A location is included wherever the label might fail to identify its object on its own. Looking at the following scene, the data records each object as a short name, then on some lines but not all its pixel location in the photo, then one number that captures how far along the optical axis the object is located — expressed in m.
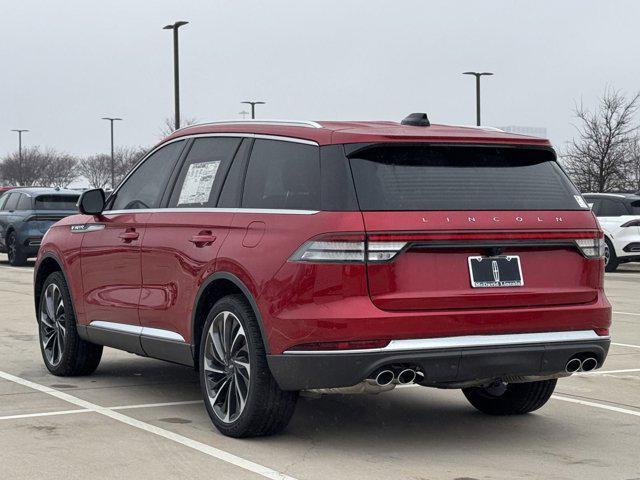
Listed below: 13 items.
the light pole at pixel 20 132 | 91.48
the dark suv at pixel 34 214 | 26.41
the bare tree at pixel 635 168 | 45.96
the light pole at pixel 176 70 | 38.44
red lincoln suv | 5.89
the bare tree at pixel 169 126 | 72.36
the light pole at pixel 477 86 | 46.41
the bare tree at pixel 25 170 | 104.38
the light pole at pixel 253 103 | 52.23
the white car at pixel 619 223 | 24.42
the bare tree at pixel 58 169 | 107.57
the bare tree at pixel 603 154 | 41.50
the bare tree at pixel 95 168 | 116.69
